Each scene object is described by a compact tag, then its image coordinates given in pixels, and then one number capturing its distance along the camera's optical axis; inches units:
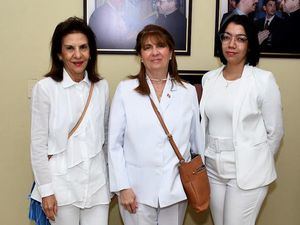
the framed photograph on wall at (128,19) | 91.7
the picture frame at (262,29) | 94.7
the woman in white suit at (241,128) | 73.7
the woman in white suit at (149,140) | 69.6
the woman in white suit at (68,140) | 66.0
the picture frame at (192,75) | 96.0
